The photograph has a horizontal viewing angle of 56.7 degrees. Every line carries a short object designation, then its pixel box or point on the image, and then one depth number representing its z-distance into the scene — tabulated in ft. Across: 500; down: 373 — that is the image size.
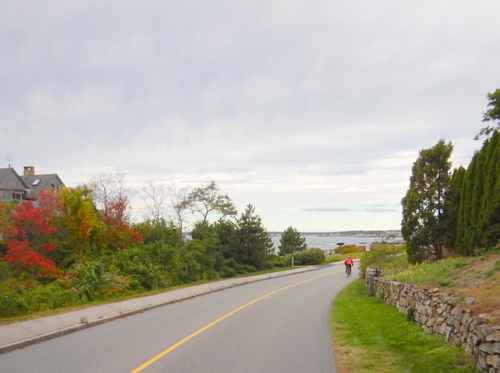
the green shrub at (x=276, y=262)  143.93
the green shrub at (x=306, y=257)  171.73
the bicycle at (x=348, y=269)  115.64
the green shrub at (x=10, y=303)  47.09
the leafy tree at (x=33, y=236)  68.85
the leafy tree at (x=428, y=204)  68.28
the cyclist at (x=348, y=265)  115.65
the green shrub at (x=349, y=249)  252.21
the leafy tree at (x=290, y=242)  196.95
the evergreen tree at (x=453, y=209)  67.15
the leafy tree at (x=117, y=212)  92.10
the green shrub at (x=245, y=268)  124.50
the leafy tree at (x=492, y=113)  112.27
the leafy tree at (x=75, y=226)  80.84
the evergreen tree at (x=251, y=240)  127.54
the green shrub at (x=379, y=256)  92.84
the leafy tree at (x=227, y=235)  125.70
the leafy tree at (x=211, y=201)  135.54
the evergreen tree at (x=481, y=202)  53.98
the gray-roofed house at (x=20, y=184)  133.28
